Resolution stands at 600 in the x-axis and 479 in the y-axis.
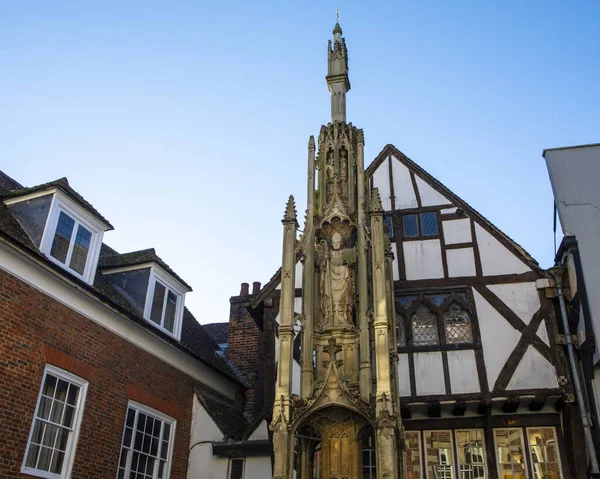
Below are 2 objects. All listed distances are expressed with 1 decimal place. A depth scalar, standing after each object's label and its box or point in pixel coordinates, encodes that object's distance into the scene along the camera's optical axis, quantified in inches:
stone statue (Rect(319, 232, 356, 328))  341.4
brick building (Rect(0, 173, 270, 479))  363.9
